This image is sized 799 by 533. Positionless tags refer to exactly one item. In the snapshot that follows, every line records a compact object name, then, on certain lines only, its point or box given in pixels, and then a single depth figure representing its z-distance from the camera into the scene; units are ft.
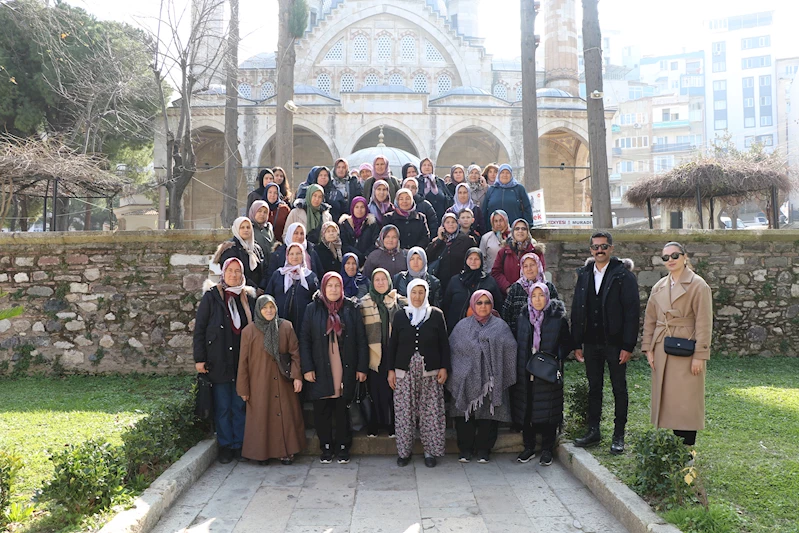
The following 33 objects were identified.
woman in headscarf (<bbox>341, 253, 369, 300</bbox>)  20.95
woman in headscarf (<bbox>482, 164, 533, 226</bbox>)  25.18
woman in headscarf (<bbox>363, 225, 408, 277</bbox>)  21.67
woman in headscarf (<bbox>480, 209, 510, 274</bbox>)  23.03
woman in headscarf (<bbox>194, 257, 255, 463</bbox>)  18.25
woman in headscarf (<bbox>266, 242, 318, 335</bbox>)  19.61
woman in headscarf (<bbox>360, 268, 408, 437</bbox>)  18.69
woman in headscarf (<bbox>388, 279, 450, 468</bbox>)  17.93
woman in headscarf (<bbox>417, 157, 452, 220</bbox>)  27.61
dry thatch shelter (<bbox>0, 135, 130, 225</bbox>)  33.58
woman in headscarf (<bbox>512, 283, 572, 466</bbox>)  17.65
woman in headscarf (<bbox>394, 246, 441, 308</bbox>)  20.02
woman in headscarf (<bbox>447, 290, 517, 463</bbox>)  17.93
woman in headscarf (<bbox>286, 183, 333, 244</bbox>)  23.94
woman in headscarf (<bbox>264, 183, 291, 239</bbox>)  24.84
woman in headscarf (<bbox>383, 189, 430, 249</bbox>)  24.11
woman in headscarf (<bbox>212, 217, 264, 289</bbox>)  20.79
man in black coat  17.35
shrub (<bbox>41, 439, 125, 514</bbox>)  12.71
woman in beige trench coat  15.25
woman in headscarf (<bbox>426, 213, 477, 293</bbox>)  22.90
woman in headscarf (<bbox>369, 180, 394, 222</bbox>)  24.77
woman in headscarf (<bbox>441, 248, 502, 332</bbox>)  20.31
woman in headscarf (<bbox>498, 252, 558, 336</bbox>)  19.04
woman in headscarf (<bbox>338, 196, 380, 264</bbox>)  24.13
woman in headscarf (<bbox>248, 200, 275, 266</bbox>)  22.50
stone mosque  85.30
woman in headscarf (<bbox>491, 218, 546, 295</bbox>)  21.56
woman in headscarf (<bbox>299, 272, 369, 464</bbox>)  18.19
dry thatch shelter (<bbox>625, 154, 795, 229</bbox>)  39.70
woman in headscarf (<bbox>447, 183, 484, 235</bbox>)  25.81
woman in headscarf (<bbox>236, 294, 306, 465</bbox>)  18.02
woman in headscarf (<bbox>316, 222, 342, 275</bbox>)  22.48
